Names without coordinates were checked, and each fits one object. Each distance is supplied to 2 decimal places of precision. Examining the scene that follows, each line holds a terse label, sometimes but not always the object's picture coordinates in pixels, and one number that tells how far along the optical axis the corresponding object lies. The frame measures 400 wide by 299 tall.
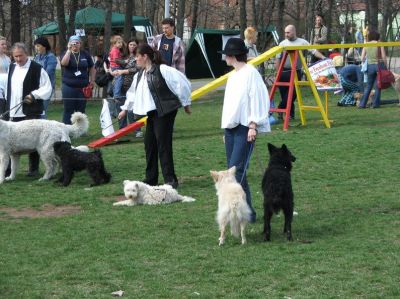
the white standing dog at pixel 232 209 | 6.82
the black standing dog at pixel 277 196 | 6.96
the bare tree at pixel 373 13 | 26.94
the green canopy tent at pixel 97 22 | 32.66
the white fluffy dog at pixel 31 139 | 10.62
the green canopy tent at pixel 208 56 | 33.38
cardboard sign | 15.86
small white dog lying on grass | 8.98
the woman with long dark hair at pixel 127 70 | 14.59
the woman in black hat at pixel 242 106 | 7.33
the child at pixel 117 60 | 14.87
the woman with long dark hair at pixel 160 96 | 9.39
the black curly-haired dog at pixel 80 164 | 10.35
